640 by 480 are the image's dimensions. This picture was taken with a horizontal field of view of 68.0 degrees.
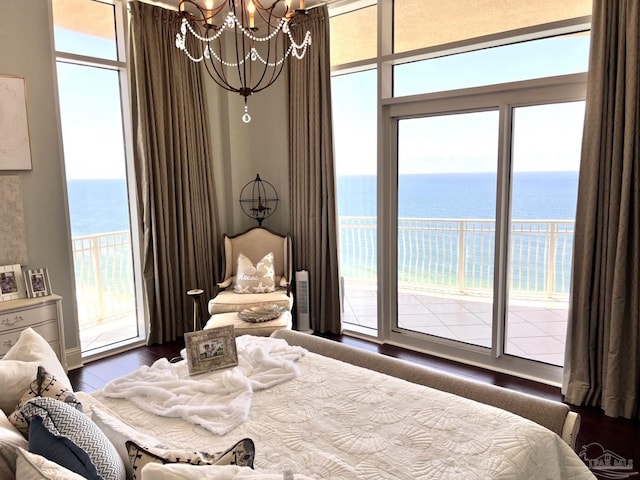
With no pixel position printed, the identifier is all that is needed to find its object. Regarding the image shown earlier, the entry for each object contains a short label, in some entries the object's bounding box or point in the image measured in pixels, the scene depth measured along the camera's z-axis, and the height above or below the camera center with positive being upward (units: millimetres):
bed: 1596 -924
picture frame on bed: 2352 -798
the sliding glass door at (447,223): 3779 -324
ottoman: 3631 -1043
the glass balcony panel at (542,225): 3334 -316
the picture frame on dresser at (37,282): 3566 -674
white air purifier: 4551 -1069
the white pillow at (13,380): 1680 -676
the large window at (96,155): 3959 +327
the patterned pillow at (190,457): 1334 -758
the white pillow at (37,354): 1938 -665
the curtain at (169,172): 4160 +176
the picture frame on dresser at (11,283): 3465 -659
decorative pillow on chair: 4277 -794
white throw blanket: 1940 -895
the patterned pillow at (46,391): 1634 -689
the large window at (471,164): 3336 +166
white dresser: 3283 -904
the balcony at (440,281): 3777 -866
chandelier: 4430 +1410
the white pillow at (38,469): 1160 -682
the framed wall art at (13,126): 3451 +498
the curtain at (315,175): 4293 +127
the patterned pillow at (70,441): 1301 -698
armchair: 4062 -772
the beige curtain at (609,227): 2791 -274
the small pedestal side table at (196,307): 4066 -1009
